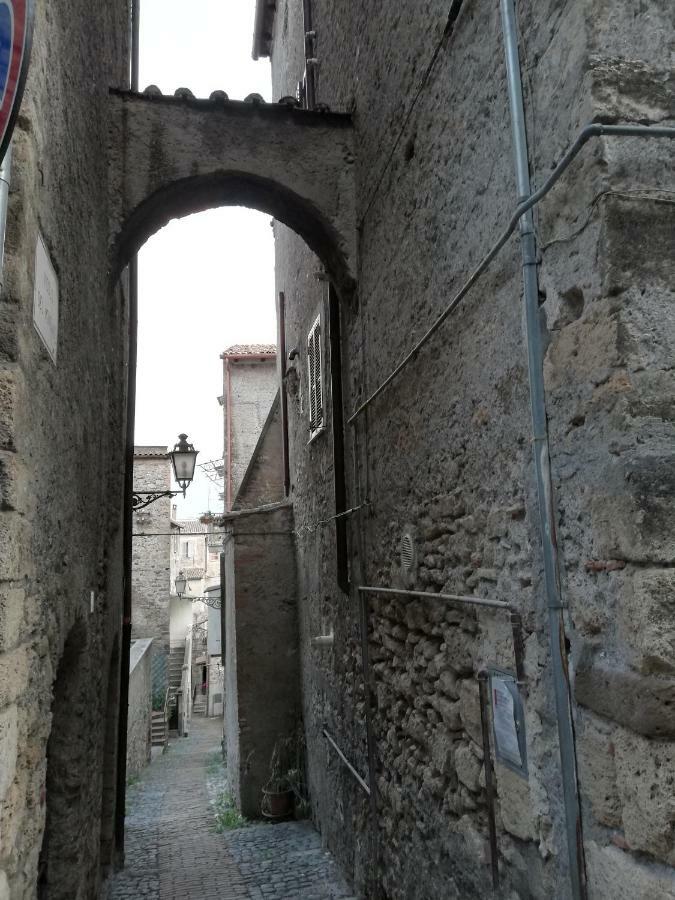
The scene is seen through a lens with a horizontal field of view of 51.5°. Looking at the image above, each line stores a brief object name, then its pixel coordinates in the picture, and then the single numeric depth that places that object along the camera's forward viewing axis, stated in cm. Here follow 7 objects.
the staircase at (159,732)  1821
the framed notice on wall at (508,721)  270
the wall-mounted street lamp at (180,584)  2596
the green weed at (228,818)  827
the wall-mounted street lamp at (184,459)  859
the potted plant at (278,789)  818
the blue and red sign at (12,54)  146
